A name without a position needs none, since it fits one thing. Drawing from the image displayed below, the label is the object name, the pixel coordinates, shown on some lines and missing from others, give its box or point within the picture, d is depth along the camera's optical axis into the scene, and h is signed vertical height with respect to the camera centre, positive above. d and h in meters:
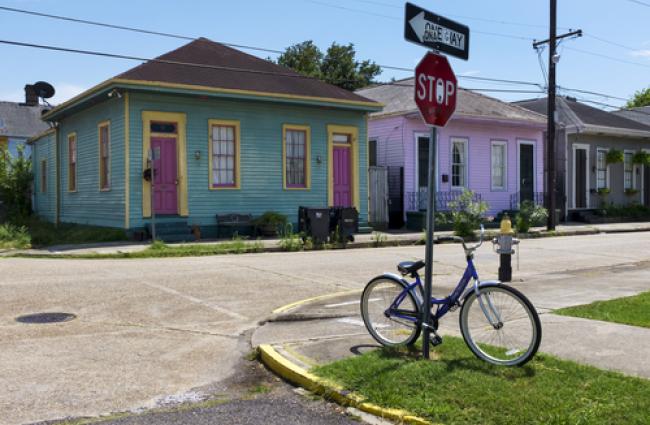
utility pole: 23.97 +3.53
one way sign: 5.48 +1.43
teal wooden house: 19.05 +1.98
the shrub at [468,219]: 21.48 -0.44
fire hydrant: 9.98 -0.64
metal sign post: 5.49 +1.00
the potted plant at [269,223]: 20.39 -0.49
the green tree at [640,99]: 70.51 +10.85
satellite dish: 29.50 +5.19
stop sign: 5.52 +0.95
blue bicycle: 5.35 -0.93
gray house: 30.97 +2.00
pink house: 25.09 +2.10
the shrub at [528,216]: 24.19 -0.41
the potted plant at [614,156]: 32.03 +2.24
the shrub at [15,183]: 28.97 +1.09
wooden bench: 20.14 -0.49
